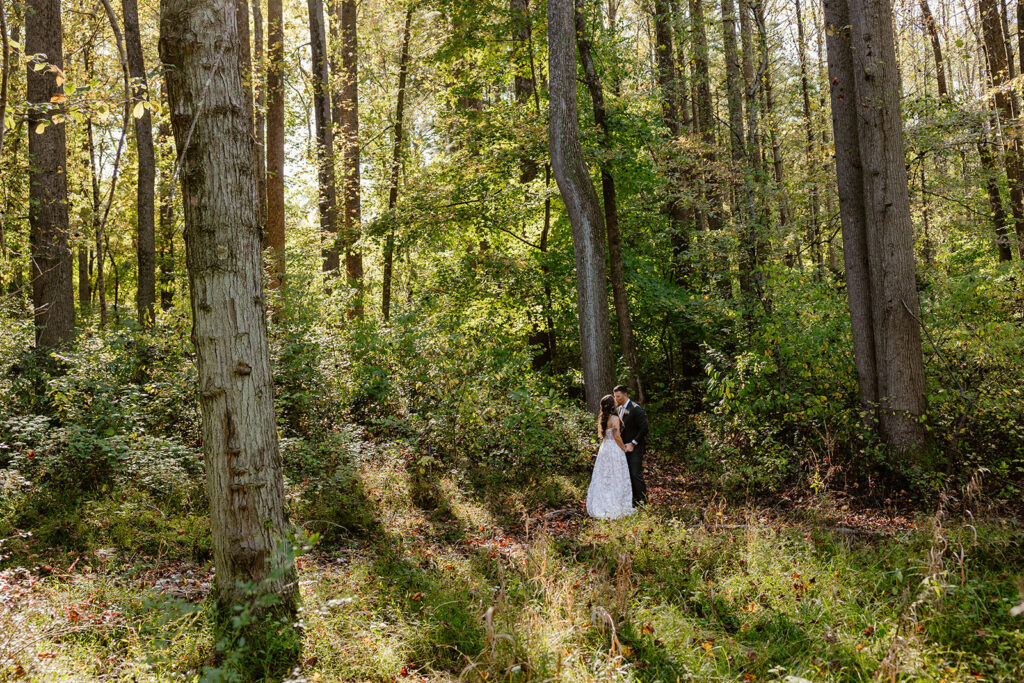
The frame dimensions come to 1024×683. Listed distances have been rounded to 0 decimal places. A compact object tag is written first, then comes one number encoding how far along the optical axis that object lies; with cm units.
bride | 817
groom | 835
